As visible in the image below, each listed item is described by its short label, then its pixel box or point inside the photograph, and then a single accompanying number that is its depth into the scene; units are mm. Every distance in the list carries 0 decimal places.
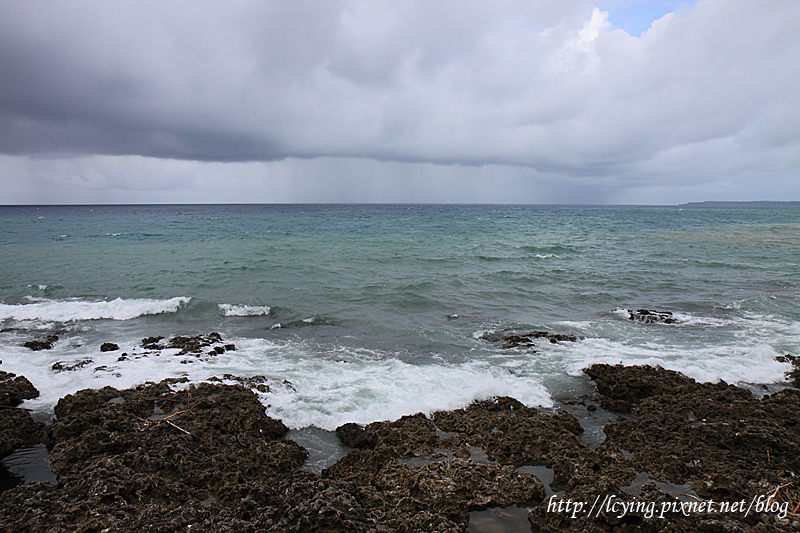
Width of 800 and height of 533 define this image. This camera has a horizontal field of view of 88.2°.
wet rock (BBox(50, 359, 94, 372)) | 10000
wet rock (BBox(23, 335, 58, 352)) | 11678
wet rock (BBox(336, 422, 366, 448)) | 7042
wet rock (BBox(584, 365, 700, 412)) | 8297
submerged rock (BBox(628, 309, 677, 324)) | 14289
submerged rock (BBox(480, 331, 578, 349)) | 12138
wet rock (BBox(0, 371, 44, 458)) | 6506
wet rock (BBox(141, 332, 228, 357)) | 11469
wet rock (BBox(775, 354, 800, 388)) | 9358
